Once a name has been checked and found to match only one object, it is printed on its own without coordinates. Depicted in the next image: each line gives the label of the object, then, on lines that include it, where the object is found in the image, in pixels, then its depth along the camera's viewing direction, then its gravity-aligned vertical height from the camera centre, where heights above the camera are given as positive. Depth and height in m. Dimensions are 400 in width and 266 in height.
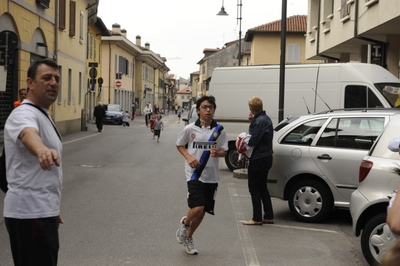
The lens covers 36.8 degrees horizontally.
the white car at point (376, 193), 6.26 -0.91
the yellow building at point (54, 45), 20.14 +2.22
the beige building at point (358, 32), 18.16 +2.61
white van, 15.11 +0.41
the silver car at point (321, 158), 8.70 -0.78
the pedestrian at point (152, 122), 27.65 -0.99
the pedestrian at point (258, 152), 8.64 -0.70
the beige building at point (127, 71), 55.38 +3.31
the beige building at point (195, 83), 152.25 +5.28
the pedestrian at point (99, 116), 31.58 -0.83
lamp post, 36.50 +5.37
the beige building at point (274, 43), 54.00 +5.62
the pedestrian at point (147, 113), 44.19 -0.85
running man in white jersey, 6.85 -0.68
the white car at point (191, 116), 22.63 -0.52
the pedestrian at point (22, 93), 14.52 +0.14
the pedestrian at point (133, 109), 59.62 -0.85
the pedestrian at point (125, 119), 42.53 -1.29
